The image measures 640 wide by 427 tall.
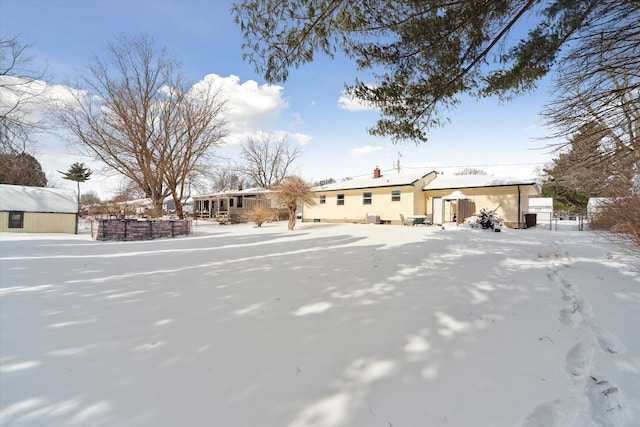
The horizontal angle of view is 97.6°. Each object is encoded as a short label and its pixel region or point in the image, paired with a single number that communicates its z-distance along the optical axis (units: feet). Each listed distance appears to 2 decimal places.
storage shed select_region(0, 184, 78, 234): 47.85
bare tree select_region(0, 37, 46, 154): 35.25
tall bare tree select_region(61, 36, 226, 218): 67.51
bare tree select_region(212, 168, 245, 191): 154.40
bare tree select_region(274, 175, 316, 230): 55.31
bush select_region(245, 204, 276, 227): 67.51
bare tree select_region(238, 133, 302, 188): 134.00
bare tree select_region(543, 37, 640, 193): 13.93
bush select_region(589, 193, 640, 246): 19.03
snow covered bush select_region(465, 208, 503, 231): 47.55
